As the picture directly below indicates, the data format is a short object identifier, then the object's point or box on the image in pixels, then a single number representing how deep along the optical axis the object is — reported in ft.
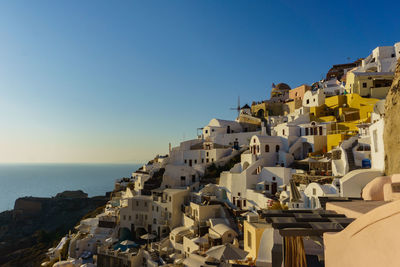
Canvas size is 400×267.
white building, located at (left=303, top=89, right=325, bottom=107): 136.20
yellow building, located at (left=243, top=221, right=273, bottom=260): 61.11
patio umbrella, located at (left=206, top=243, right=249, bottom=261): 61.04
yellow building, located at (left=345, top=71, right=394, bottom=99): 121.90
